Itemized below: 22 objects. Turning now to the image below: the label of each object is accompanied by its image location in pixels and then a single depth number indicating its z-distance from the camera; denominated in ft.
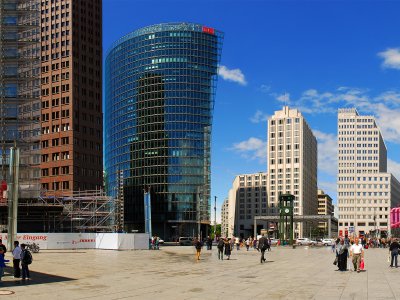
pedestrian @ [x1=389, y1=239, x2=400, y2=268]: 108.17
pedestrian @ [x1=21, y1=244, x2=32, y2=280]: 79.36
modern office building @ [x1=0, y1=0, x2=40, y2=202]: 253.24
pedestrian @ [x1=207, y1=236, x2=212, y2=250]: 209.60
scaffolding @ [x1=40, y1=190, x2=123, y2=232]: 296.71
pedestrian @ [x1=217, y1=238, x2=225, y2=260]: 134.66
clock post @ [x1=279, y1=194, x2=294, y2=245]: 272.10
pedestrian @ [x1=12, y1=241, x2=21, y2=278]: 81.76
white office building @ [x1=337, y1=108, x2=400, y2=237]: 639.48
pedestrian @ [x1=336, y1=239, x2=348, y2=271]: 99.91
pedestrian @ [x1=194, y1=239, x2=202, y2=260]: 133.97
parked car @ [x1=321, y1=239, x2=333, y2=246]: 311.72
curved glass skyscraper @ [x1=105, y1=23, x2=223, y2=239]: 533.55
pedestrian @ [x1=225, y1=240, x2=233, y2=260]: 137.90
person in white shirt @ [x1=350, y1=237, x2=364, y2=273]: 96.45
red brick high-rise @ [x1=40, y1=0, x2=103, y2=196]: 459.32
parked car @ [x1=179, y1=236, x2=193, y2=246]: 344.63
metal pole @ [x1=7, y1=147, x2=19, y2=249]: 160.15
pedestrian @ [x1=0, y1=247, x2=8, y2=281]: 76.33
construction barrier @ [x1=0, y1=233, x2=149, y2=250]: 190.49
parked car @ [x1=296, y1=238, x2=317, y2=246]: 334.77
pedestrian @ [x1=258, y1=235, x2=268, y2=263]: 123.64
